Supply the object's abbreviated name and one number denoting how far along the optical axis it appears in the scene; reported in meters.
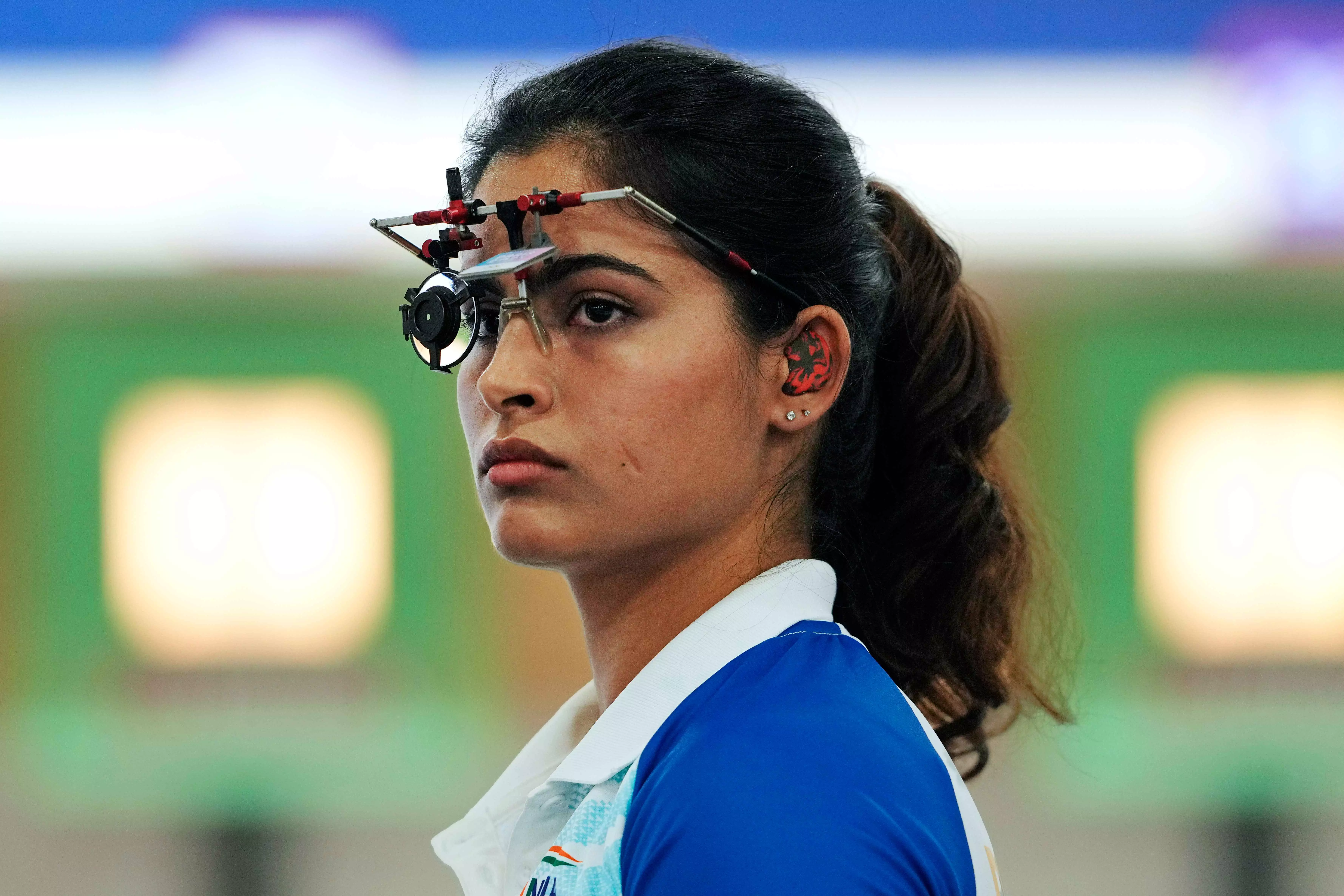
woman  4.43
